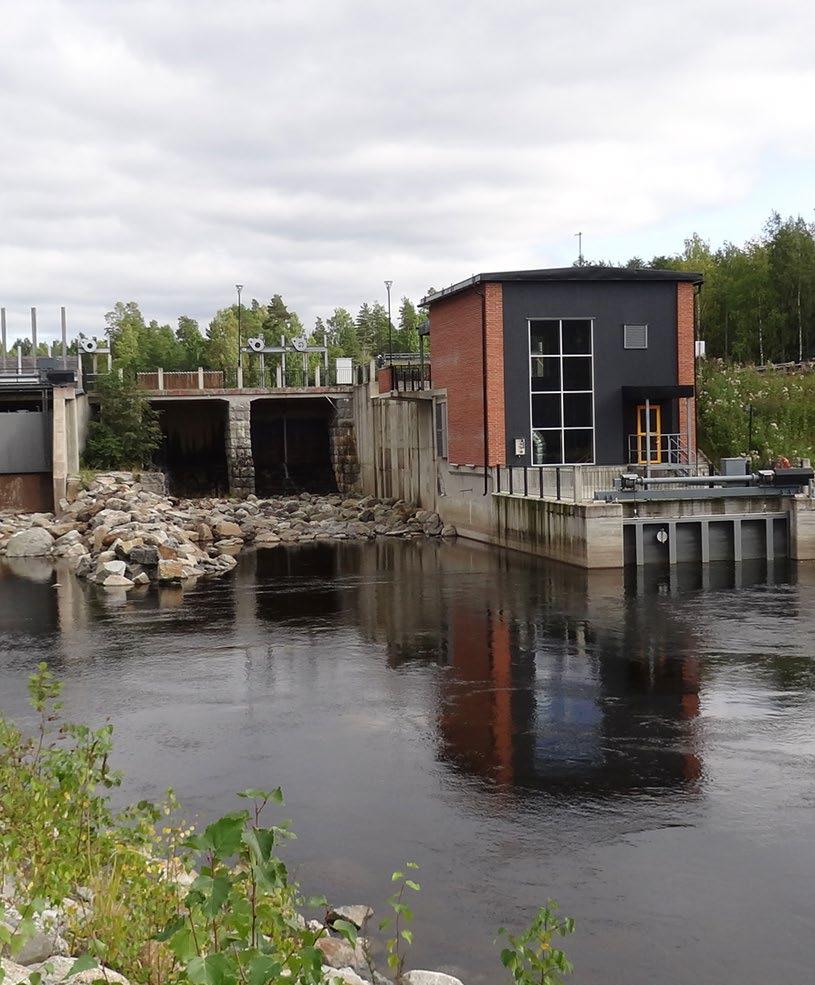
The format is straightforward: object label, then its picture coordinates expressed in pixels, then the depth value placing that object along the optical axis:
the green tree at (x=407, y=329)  101.96
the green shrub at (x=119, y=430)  51.34
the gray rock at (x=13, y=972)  6.37
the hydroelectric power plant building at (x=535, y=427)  31.55
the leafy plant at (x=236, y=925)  5.45
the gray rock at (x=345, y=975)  7.21
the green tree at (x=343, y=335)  120.53
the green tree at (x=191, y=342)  108.06
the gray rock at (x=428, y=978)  8.22
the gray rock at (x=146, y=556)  32.62
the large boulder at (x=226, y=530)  42.53
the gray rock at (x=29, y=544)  38.97
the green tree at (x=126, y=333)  104.62
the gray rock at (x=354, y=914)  9.57
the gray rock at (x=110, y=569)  31.67
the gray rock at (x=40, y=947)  7.10
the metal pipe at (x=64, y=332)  50.92
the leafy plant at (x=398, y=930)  7.67
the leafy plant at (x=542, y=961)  6.38
